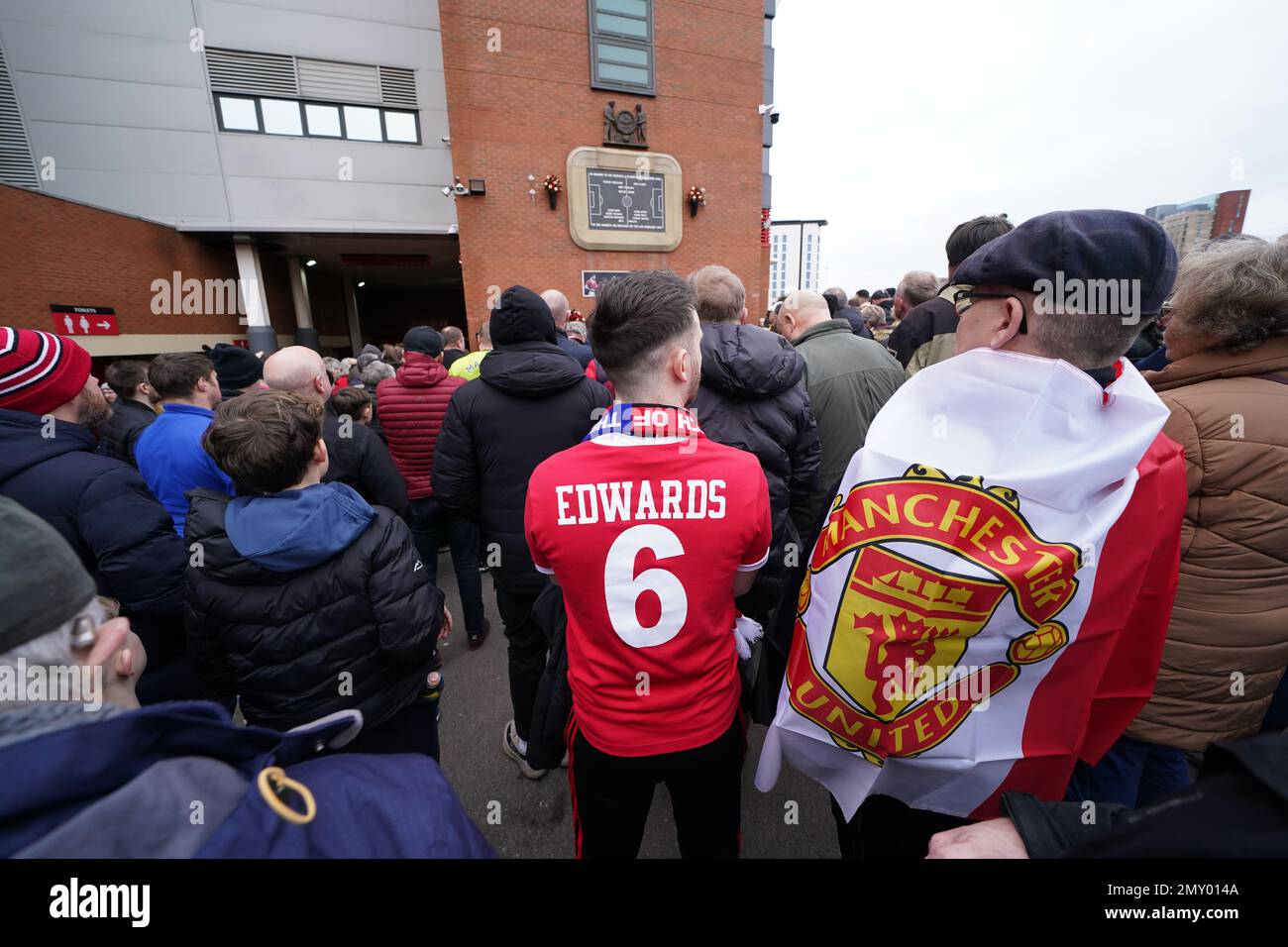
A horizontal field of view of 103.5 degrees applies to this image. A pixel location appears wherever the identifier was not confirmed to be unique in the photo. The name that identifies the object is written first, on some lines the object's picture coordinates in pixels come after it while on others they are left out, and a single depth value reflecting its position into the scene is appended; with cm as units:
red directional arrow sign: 954
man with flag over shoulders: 109
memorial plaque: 1239
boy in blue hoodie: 162
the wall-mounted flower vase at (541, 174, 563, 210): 1187
